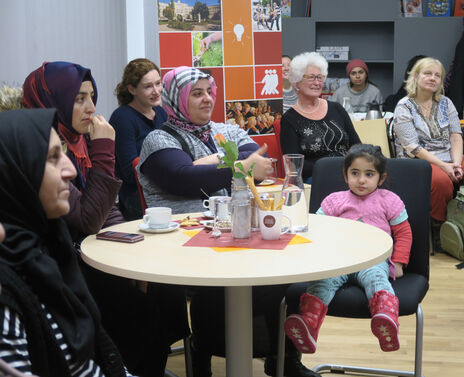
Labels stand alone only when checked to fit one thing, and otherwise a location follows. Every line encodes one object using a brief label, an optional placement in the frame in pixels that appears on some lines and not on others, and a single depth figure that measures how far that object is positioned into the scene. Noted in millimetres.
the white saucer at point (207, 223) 1947
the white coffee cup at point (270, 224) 1773
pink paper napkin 1725
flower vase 1757
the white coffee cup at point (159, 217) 1927
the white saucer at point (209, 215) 2109
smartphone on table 1801
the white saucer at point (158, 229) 1912
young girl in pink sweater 1906
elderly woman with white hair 3916
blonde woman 4387
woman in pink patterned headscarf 2311
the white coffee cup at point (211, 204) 2092
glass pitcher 1859
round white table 1449
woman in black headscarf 1078
